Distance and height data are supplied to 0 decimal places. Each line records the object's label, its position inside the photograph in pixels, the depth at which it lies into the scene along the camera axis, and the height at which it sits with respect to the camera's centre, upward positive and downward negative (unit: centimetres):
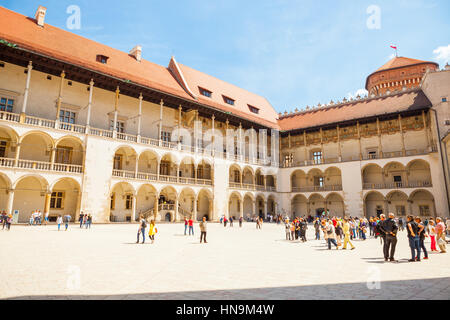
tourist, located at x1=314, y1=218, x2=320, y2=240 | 1552 -84
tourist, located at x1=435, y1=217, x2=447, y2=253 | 1032 -63
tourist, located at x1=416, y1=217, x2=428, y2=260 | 828 -64
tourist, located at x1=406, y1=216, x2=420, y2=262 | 803 -65
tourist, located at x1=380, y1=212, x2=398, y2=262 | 801 -54
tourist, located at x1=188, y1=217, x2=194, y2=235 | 1620 -55
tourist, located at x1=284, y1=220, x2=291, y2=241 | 1495 -76
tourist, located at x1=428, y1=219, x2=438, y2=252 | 1047 -81
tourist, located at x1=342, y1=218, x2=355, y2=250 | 1113 -72
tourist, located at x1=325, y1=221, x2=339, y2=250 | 1115 -83
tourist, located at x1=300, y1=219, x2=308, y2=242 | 1390 -75
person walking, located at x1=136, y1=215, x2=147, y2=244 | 1211 -54
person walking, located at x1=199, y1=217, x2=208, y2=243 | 1269 -56
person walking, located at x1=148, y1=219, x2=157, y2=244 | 1219 -75
